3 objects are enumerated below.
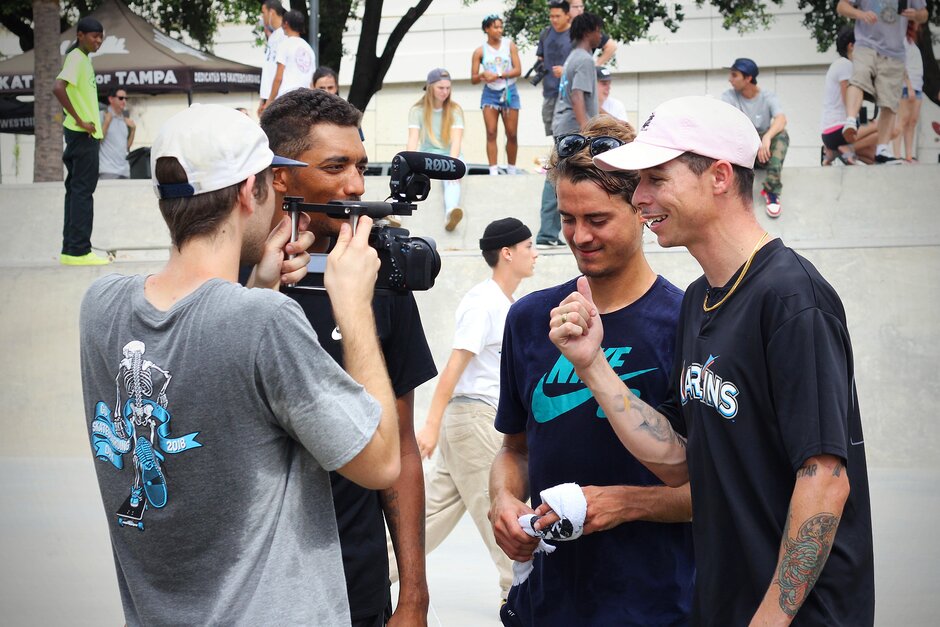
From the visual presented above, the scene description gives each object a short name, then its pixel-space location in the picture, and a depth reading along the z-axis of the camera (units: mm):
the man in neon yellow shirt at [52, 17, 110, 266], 10820
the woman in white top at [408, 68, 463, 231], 12055
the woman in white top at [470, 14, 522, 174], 13023
